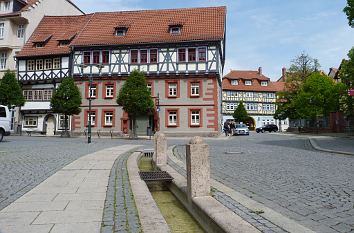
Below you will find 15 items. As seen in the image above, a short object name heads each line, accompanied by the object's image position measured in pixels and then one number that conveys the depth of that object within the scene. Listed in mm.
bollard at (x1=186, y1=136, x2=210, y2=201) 5594
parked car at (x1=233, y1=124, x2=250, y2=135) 46650
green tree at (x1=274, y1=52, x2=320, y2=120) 52719
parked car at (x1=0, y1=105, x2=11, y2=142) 23359
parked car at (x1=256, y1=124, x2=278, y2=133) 64625
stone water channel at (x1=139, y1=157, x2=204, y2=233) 4996
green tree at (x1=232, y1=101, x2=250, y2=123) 71312
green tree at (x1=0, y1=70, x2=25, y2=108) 36344
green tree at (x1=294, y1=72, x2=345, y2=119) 43719
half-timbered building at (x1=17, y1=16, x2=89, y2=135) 40656
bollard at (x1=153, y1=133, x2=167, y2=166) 10703
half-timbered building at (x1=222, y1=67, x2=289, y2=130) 77500
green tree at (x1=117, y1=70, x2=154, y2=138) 32344
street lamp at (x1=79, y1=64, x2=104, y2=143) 23802
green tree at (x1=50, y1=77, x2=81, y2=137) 34438
